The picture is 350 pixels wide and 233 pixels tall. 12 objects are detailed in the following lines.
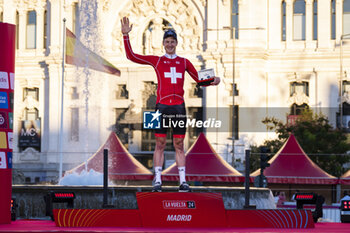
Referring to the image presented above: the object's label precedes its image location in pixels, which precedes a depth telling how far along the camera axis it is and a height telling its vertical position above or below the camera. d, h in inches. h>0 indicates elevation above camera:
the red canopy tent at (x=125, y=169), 1199.6 -48.5
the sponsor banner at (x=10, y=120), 435.8 +6.6
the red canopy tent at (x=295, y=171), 1211.9 -50.6
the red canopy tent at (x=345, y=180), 1134.7 -58.7
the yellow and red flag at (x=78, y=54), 1580.5 +145.6
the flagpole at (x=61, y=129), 1982.3 +9.2
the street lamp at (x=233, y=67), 2016.9 +158.9
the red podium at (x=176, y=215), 413.4 -38.4
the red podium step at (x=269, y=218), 419.5 -40.4
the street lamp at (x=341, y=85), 2038.6 +117.6
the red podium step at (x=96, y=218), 412.5 -39.8
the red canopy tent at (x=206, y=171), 1227.2 -51.5
